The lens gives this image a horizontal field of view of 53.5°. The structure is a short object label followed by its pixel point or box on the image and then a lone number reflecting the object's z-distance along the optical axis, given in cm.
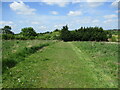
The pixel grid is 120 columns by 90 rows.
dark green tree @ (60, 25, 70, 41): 5838
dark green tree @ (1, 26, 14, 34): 6761
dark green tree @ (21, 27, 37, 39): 7601
